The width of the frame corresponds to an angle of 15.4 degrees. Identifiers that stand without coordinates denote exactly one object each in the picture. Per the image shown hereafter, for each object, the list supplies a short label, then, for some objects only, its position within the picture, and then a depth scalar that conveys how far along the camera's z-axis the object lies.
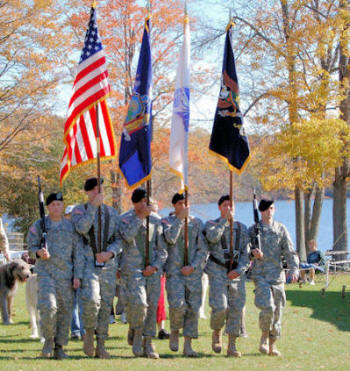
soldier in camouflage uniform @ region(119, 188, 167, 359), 16.45
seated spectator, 37.03
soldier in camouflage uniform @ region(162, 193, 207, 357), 16.68
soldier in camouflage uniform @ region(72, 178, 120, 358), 15.98
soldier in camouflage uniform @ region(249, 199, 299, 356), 17.00
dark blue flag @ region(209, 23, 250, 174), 18.18
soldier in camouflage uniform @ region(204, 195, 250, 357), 16.79
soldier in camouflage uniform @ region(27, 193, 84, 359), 15.69
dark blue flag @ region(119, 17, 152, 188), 17.68
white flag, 17.91
